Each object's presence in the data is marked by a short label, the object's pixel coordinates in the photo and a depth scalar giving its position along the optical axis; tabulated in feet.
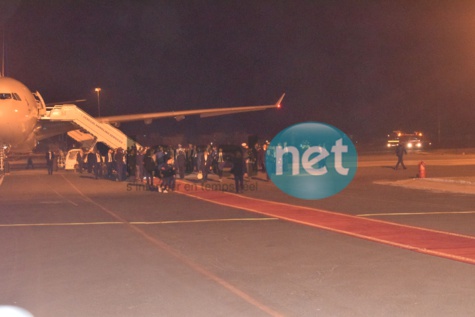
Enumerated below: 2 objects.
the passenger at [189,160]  117.56
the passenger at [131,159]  104.88
